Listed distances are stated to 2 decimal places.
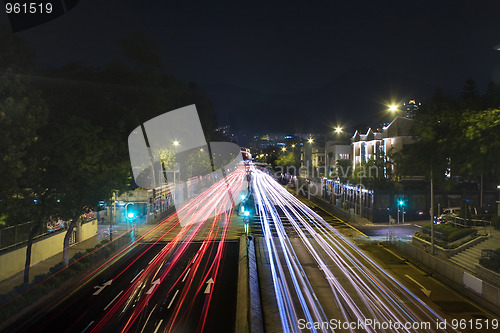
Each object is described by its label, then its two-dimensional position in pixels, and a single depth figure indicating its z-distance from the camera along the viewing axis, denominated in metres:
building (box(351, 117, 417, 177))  44.03
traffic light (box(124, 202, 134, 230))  30.70
